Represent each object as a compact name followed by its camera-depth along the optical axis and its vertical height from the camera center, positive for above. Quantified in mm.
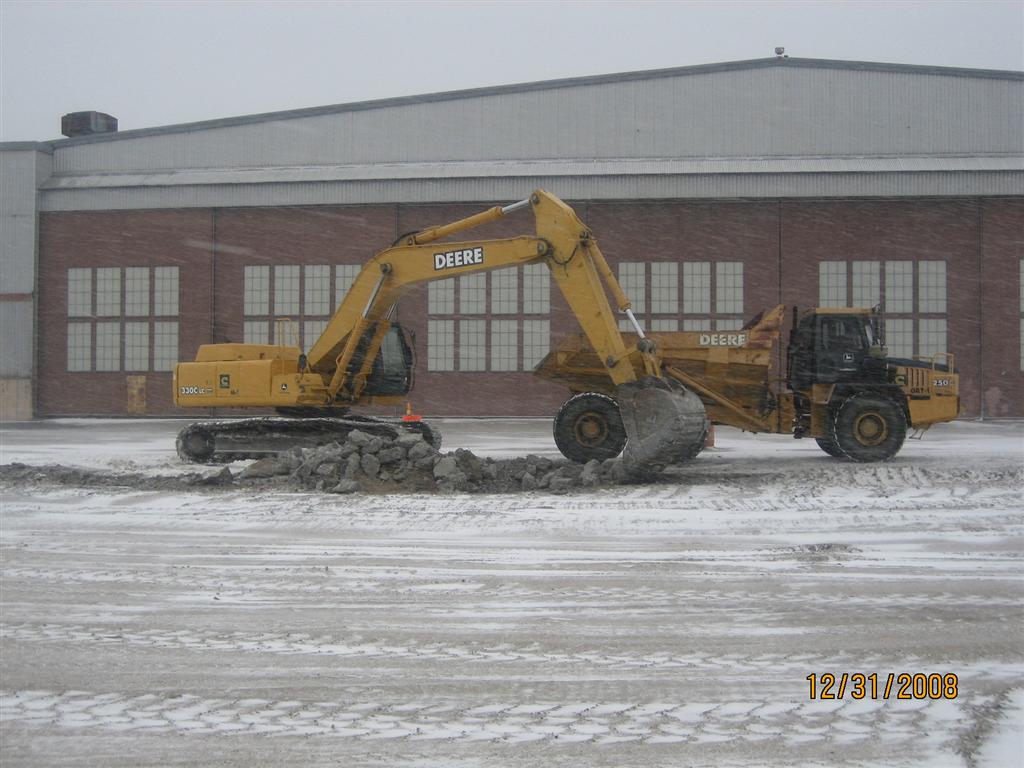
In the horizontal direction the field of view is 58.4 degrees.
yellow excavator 12930 +321
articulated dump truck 14367 -6
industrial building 27047 +5088
